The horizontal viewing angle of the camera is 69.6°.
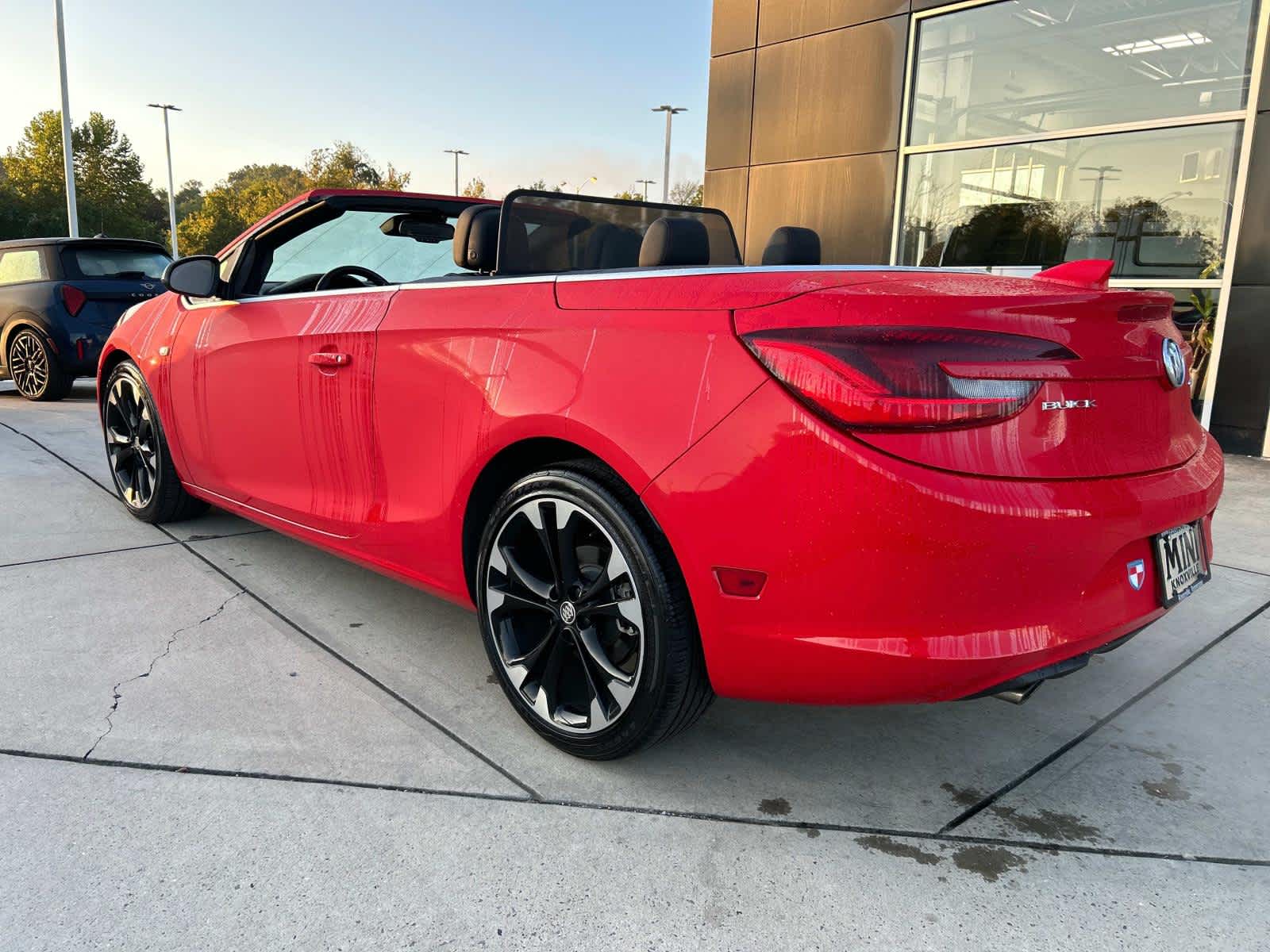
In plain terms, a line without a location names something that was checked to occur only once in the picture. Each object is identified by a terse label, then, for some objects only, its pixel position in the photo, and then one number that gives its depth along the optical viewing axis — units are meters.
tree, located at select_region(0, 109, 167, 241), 46.38
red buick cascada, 1.71
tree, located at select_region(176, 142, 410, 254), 57.47
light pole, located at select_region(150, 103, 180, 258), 47.59
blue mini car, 8.43
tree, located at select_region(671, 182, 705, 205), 46.55
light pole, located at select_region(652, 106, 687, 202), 41.62
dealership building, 7.27
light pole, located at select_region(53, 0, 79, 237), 22.42
